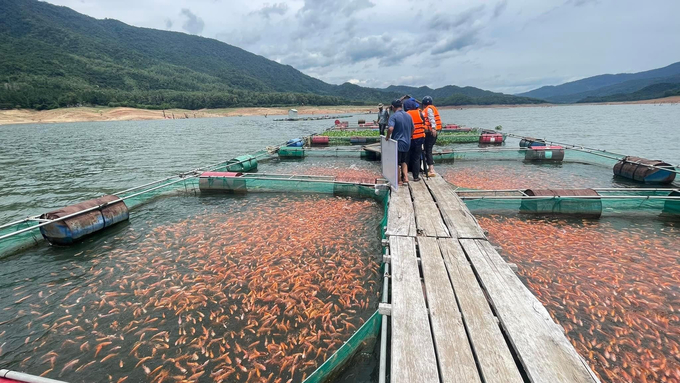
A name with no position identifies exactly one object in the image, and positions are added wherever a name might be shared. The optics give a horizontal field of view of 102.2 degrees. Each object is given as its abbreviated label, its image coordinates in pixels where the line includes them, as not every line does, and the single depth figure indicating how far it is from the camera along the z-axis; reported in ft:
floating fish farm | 13.34
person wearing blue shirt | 33.12
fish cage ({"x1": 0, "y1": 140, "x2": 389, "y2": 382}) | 15.10
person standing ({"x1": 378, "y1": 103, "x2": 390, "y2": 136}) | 59.47
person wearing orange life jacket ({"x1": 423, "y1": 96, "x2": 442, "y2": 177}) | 38.14
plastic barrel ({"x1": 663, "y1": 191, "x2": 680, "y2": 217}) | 31.30
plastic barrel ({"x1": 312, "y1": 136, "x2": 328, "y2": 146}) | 97.40
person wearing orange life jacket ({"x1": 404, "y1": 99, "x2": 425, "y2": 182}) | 34.35
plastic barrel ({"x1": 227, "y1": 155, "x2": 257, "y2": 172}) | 59.36
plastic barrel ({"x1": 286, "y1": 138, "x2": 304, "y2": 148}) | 86.79
